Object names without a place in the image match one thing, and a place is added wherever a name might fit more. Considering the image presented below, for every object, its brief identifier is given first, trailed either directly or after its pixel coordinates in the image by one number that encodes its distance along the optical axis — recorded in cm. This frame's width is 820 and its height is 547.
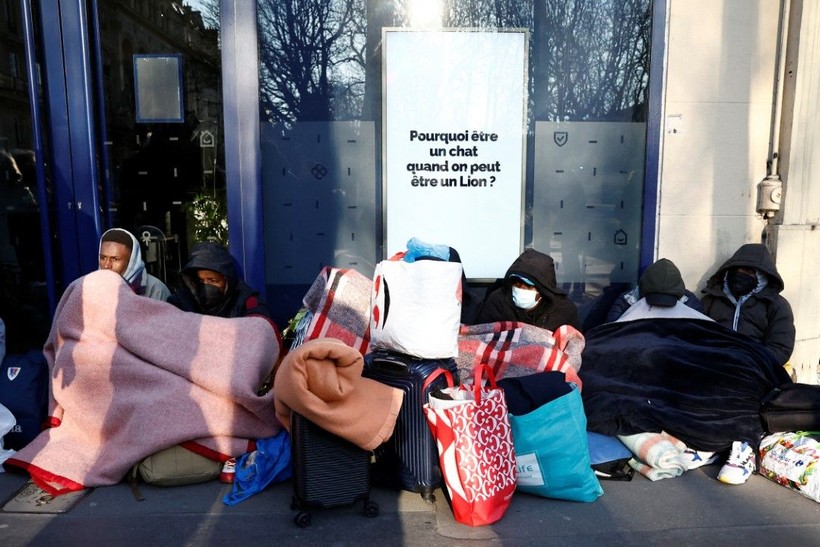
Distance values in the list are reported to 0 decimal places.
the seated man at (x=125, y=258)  423
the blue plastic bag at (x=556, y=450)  329
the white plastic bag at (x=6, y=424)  374
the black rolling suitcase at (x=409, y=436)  328
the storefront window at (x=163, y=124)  490
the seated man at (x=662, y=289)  436
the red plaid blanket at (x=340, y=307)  396
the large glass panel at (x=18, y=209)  483
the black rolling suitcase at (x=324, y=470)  312
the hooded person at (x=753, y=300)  448
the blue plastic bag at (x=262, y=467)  343
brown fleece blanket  299
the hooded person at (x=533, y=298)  416
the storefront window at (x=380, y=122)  490
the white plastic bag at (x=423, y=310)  339
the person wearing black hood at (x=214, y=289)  410
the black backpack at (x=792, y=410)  370
